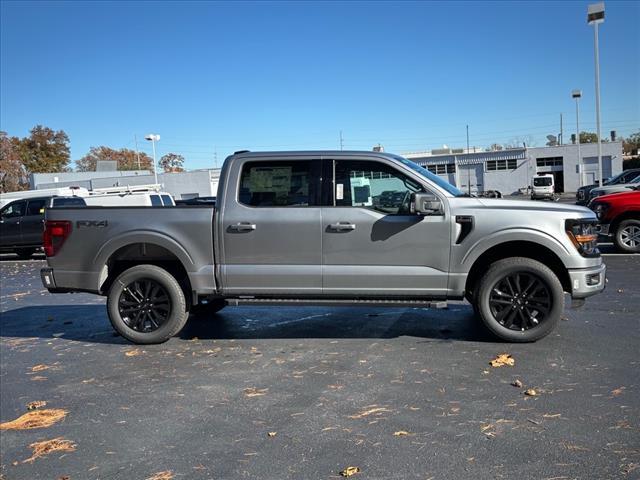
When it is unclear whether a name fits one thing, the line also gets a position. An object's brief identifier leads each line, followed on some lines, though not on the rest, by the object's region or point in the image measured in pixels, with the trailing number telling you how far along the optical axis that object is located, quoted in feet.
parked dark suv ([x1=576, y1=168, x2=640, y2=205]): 70.03
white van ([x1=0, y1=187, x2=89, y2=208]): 71.15
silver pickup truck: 18.85
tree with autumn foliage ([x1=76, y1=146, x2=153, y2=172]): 349.82
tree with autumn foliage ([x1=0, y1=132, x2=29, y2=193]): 205.66
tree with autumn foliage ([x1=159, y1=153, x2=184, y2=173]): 402.52
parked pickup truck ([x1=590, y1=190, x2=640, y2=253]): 41.27
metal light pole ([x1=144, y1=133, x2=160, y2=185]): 148.05
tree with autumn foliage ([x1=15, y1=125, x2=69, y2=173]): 266.36
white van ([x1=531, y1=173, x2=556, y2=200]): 157.89
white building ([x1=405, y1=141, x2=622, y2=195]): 191.21
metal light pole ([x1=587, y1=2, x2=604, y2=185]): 89.25
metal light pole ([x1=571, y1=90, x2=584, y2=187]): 156.46
